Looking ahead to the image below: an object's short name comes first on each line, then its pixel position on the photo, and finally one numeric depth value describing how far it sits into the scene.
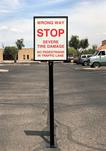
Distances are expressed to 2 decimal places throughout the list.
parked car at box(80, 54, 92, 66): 35.85
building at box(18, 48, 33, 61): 79.83
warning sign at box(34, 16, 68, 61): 4.29
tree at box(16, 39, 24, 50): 83.33
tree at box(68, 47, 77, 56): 68.98
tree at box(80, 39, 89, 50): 68.40
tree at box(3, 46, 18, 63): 73.09
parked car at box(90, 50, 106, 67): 26.90
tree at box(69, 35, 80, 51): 67.88
